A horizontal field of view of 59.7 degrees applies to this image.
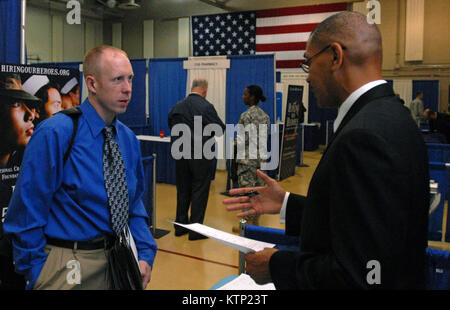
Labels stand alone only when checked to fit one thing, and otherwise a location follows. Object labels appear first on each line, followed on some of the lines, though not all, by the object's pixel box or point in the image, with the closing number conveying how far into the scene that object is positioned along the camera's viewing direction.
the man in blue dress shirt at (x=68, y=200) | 1.44
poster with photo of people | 2.73
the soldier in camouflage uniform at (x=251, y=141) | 5.07
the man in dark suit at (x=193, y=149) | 4.69
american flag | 13.50
